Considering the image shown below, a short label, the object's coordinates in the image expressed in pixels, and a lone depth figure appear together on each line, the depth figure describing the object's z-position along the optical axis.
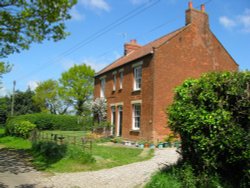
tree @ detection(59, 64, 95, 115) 43.58
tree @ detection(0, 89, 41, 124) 46.56
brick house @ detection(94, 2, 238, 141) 15.65
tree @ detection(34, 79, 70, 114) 47.04
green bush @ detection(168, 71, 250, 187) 4.93
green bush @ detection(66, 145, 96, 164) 9.40
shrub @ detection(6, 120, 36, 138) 19.30
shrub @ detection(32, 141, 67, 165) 10.27
